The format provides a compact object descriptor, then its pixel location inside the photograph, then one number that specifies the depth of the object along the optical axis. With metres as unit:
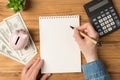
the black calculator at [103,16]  1.15
